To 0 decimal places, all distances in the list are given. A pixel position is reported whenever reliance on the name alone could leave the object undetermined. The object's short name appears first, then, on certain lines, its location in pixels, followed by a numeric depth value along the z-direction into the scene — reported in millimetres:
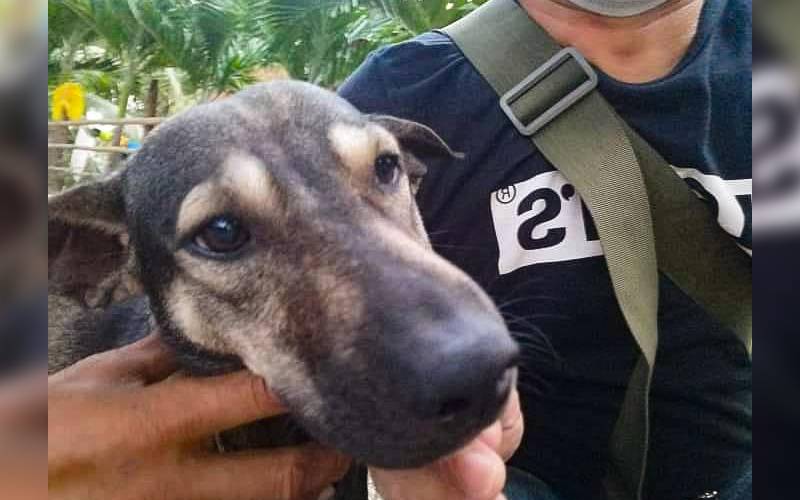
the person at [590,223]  323
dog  203
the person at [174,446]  248
